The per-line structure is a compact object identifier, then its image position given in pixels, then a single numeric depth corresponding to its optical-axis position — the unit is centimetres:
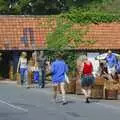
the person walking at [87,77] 2120
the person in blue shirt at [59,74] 2050
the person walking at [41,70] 2872
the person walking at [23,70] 3020
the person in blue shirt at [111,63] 3102
